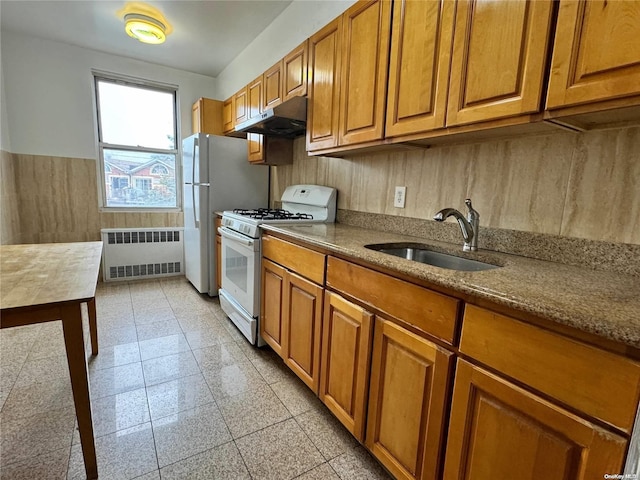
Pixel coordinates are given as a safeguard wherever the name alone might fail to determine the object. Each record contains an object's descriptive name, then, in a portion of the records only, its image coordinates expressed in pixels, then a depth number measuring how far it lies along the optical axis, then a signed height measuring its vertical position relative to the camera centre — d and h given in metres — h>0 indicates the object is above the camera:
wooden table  0.98 -0.37
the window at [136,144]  3.56 +0.56
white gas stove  2.12 -0.34
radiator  3.57 -0.76
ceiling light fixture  2.53 +1.38
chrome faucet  1.32 -0.09
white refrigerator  2.99 +0.07
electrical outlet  1.77 +0.04
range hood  2.04 +0.57
